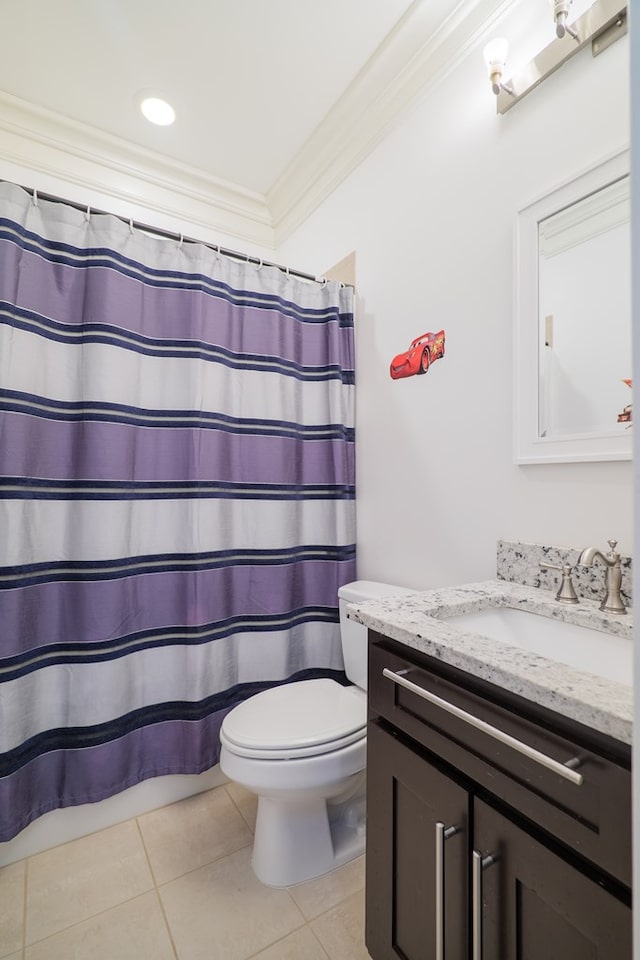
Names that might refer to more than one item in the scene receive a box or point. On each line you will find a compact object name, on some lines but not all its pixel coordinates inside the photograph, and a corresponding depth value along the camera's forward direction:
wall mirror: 1.03
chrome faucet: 0.95
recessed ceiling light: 1.80
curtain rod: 1.39
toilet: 1.17
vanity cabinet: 0.55
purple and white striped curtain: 1.34
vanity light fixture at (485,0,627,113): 1.03
